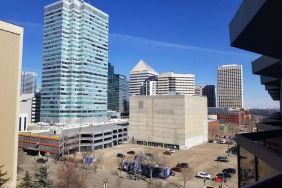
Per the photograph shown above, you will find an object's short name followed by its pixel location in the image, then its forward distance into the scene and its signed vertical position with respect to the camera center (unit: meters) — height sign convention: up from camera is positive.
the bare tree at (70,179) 36.80 -9.51
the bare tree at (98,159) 53.39 -10.55
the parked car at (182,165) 53.59 -10.73
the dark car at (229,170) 50.93 -11.07
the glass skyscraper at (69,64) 107.88 +17.61
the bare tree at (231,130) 108.89 -8.04
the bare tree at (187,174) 42.44 -10.59
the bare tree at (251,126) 113.96 -6.81
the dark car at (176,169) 51.60 -10.91
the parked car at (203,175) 46.41 -10.86
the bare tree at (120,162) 52.31 -10.79
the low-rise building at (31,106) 117.16 +1.26
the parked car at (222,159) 60.61 -10.58
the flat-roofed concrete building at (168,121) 77.19 -3.15
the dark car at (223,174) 47.88 -11.18
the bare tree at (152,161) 48.03 -9.87
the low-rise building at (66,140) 64.07 -7.52
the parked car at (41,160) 57.82 -10.75
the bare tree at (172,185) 42.02 -11.41
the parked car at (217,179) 45.38 -11.22
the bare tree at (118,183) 40.23 -10.66
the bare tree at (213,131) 104.74 -8.16
